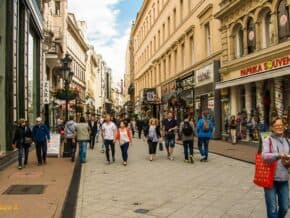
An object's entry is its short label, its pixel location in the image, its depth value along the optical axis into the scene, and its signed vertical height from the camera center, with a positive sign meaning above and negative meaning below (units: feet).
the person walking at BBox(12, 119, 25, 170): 40.57 -2.06
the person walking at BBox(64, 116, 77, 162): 49.37 -1.44
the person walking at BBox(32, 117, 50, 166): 44.37 -1.97
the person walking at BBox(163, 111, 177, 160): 49.08 -1.81
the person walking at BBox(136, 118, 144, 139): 101.71 -1.99
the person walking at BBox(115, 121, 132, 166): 45.15 -2.23
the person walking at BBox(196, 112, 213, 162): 46.68 -1.78
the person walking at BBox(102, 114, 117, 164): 47.11 -1.76
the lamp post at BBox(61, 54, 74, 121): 62.23 +7.53
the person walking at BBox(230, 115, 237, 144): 69.77 -2.23
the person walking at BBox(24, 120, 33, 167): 41.57 -1.84
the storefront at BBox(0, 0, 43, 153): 45.21 +7.33
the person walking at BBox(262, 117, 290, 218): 16.30 -2.10
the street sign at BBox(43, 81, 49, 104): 83.51 +5.46
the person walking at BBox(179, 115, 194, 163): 45.83 -2.05
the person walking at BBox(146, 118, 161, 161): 49.65 -2.20
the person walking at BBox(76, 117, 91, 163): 47.36 -2.10
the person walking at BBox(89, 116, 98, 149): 68.90 -1.92
